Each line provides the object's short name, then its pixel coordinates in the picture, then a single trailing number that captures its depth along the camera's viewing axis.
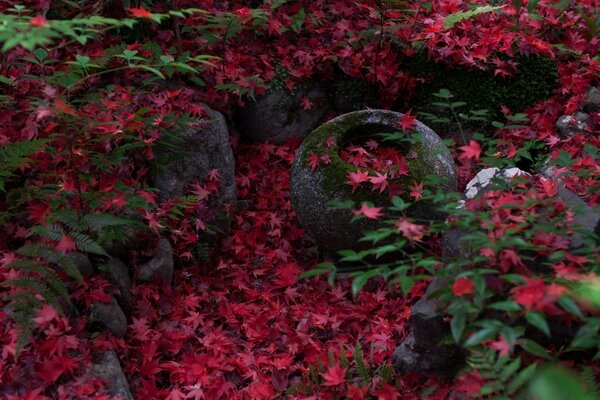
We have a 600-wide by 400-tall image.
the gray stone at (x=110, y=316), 3.08
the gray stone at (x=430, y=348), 2.77
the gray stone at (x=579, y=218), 2.21
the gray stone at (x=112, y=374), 2.80
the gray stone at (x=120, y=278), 3.28
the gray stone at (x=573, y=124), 4.32
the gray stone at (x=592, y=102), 4.43
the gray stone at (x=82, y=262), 3.12
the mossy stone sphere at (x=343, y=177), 3.70
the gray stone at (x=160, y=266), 3.57
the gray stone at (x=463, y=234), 2.60
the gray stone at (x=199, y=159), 3.97
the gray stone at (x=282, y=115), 4.79
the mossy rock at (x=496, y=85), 4.73
